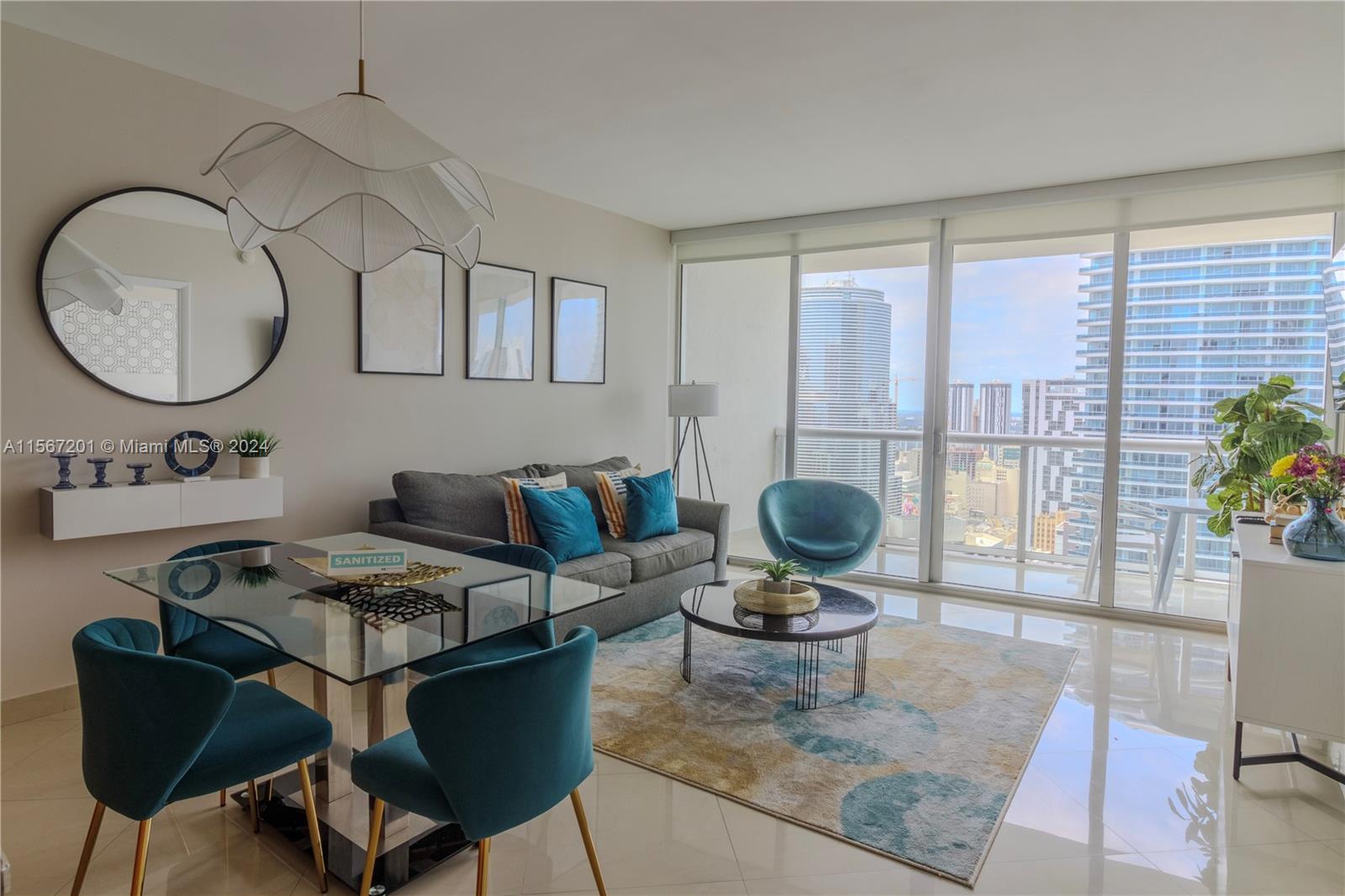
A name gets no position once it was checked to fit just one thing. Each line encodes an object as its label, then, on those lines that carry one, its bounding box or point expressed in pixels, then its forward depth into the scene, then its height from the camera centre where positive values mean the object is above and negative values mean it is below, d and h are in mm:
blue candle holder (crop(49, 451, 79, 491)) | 2877 -218
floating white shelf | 2818 -369
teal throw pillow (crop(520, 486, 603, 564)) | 3998 -540
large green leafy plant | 3809 +13
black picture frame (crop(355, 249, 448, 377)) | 3977 +516
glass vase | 2568 -318
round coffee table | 3090 -826
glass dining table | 1805 -519
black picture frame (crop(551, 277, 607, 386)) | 5137 +728
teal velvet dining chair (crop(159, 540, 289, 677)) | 2391 -754
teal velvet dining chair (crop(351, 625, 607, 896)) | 1534 -695
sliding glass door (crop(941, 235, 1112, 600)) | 4855 +119
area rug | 2400 -1205
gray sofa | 3828 -676
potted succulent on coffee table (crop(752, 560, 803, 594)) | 3389 -670
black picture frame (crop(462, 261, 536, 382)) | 4562 +803
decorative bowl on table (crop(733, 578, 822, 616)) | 3295 -761
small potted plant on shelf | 3369 -153
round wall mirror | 2975 +506
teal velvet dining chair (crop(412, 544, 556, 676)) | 2412 -764
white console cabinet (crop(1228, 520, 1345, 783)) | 2508 -703
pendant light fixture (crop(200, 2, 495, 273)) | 1665 +605
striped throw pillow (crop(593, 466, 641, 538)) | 4652 -471
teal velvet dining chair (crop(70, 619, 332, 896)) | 1598 -688
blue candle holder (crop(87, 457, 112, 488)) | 2963 -233
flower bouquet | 2576 -245
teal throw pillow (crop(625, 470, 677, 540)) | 4586 -509
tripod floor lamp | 5484 +208
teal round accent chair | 4586 -607
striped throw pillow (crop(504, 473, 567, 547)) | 4062 -512
